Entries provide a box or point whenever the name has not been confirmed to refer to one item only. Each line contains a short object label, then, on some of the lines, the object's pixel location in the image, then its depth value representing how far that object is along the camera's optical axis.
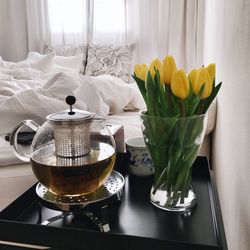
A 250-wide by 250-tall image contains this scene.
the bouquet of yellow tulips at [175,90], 0.57
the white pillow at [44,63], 2.59
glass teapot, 0.63
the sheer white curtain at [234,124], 0.55
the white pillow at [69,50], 3.04
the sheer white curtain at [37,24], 3.20
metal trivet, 0.65
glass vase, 0.59
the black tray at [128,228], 0.55
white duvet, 1.16
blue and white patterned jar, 0.82
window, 3.06
